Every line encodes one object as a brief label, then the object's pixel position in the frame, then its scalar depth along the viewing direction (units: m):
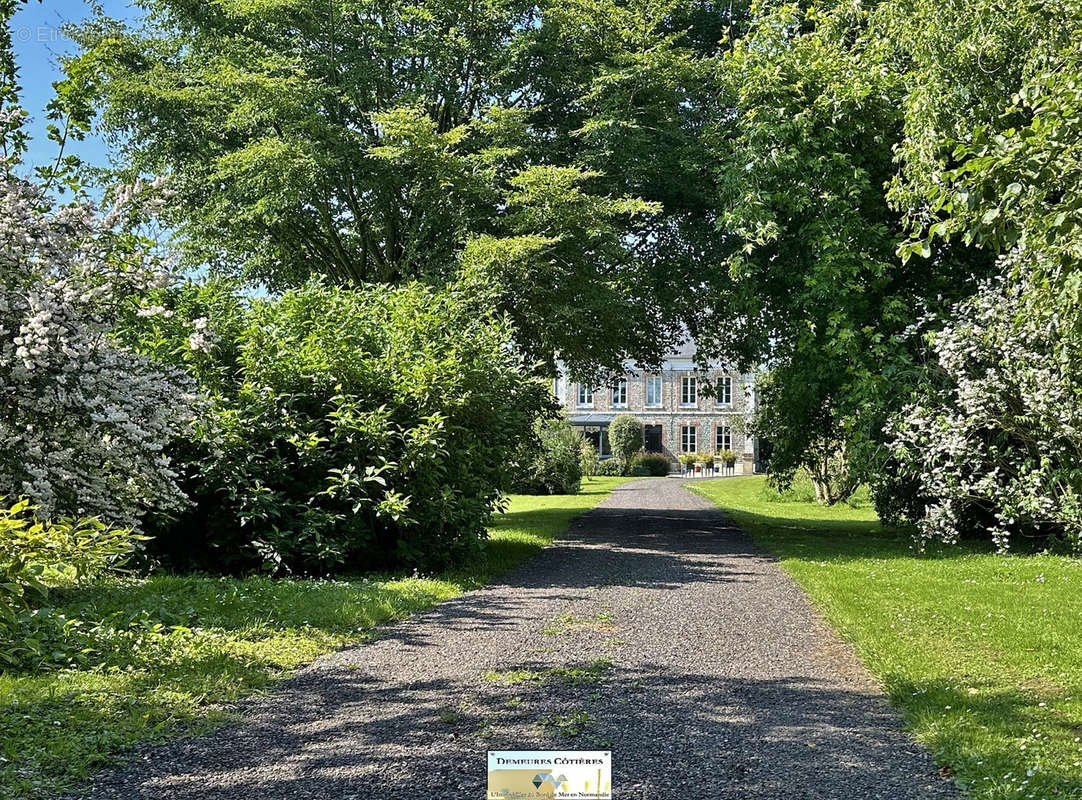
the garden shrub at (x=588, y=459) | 44.78
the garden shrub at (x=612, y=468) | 52.84
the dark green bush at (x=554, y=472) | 33.31
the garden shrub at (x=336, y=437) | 10.17
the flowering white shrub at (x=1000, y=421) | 11.21
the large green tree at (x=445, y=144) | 15.06
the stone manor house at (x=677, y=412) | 59.25
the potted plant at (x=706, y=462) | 56.53
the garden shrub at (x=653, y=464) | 54.59
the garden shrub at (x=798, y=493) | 30.09
